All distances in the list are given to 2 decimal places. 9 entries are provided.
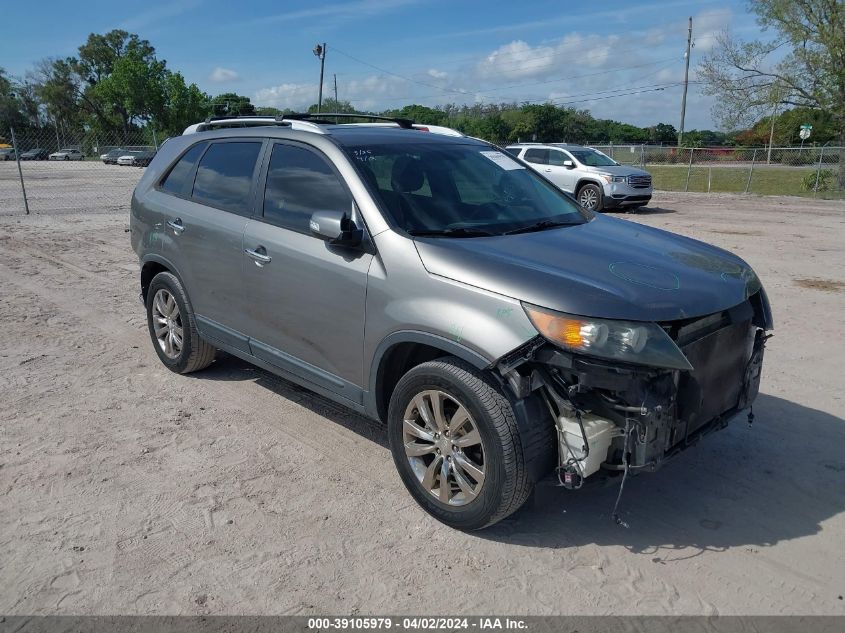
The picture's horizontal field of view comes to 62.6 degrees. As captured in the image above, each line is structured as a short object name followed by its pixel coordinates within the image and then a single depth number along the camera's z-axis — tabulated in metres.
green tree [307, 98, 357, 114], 57.68
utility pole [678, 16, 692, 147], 43.97
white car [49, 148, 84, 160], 55.12
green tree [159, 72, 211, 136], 71.62
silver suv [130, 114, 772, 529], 3.02
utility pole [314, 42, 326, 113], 44.44
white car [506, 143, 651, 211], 18.28
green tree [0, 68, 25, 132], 80.46
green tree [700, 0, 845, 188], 26.88
